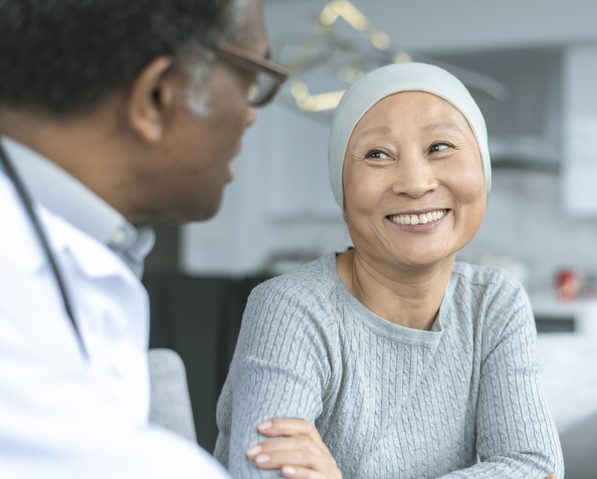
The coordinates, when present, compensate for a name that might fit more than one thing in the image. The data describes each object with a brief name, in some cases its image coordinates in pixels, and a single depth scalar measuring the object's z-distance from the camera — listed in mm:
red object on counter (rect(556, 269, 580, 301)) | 4797
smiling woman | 1271
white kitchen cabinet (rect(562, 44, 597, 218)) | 4961
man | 686
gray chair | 1355
